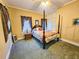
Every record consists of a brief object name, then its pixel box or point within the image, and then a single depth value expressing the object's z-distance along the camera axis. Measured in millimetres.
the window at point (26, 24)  3525
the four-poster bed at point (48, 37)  2260
